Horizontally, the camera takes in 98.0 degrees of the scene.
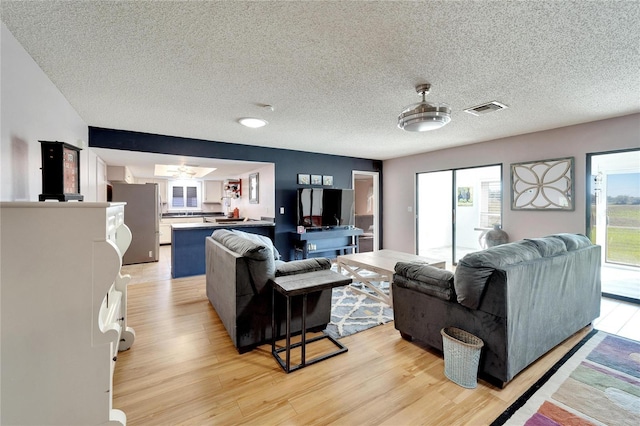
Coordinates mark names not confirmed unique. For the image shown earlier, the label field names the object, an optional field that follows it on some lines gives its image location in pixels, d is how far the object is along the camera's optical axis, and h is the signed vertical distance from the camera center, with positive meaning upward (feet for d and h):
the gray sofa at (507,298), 6.26 -2.33
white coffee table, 11.15 -2.35
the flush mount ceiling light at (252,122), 11.45 +3.66
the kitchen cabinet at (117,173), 20.89 +2.78
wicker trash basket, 6.29 -3.48
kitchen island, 15.69 -2.16
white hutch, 4.04 -1.55
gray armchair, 7.84 -2.56
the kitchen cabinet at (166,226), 27.40 -1.67
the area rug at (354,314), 9.46 -4.00
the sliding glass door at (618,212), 12.15 -0.17
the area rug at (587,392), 5.49 -4.12
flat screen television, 18.58 +0.14
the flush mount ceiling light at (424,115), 7.95 +2.73
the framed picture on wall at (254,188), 21.31 +1.64
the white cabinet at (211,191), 31.76 +2.11
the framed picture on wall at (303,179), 19.29 +2.11
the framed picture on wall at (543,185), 13.07 +1.18
